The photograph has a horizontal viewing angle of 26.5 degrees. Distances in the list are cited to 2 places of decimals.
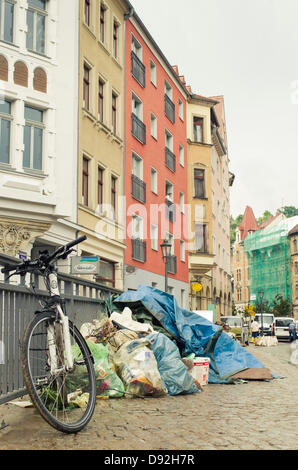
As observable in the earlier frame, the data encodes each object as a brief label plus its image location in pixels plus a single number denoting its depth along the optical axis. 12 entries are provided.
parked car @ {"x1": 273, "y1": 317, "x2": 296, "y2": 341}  47.12
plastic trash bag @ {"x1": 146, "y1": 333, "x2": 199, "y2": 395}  8.33
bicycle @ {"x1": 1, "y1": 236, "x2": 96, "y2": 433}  5.24
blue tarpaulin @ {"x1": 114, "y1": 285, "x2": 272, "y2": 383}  10.61
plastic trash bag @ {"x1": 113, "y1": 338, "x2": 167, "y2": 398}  7.69
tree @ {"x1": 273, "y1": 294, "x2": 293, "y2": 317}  77.75
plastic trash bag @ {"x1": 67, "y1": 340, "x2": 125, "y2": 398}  7.53
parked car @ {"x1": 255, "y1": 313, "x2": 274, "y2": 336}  46.60
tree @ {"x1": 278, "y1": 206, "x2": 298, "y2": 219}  110.93
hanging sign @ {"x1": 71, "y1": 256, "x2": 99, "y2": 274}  17.70
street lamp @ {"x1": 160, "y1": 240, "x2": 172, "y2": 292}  23.23
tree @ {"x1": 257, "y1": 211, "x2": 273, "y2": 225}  116.31
